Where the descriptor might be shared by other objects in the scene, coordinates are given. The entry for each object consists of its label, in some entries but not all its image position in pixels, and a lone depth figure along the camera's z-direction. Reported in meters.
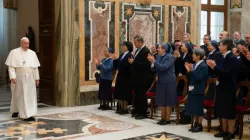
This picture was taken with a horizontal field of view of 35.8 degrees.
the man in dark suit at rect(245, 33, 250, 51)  8.31
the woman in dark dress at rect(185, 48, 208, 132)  6.54
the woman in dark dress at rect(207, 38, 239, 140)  5.89
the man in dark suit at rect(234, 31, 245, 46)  9.23
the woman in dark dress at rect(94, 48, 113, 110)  8.68
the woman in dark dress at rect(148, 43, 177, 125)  7.08
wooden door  9.40
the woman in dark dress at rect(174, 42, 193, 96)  7.69
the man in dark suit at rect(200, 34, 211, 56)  8.72
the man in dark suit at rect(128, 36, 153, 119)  7.73
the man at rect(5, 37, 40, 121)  7.57
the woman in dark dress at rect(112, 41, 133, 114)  8.18
